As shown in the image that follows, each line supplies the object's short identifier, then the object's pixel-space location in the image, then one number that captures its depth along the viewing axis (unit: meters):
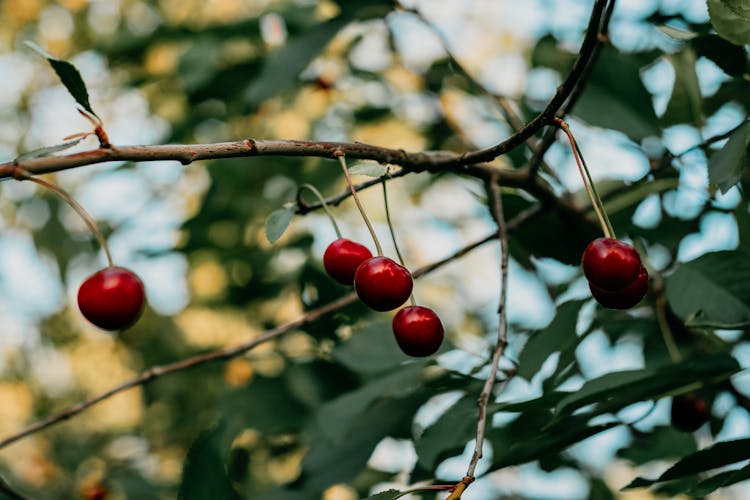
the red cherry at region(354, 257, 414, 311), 0.48
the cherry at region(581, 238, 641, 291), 0.46
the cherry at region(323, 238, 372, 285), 0.51
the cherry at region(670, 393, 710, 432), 0.58
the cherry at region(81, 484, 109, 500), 0.89
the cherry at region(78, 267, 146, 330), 0.47
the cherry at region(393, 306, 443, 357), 0.49
